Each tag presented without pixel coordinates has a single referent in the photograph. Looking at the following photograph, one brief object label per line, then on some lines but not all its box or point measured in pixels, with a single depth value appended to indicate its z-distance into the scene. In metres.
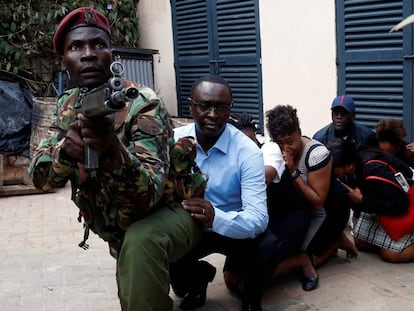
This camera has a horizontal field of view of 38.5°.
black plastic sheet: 6.17
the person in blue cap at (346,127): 4.46
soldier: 2.28
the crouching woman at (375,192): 3.56
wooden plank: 6.11
